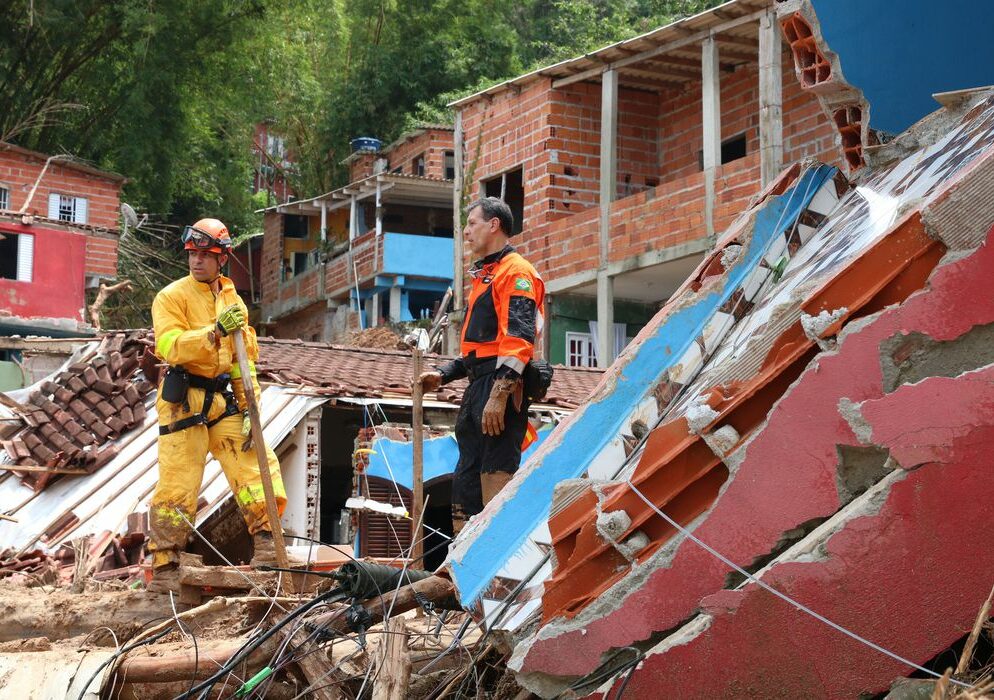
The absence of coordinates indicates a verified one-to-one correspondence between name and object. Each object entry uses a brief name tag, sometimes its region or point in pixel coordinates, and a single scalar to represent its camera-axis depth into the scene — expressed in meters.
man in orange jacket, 6.52
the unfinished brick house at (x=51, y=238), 29.42
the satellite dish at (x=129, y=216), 32.69
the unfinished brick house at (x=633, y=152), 18.62
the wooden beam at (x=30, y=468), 11.20
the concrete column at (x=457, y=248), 23.75
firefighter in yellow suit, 7.54
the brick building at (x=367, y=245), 32.31
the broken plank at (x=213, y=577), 6.86
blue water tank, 36.19
